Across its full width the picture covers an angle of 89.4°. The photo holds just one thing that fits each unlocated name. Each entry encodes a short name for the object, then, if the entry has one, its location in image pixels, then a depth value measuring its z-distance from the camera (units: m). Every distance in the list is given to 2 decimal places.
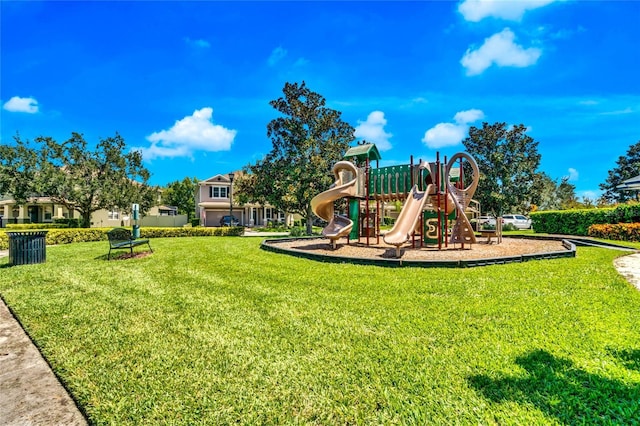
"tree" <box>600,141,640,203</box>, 47.62
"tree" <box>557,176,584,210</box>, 46.59
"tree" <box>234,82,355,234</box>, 23.89
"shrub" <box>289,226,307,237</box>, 23.23
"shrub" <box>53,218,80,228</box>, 28.68
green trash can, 10.24
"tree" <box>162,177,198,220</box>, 55.53
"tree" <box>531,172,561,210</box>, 33.38
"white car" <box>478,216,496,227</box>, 29.39
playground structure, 12.44
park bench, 11.35
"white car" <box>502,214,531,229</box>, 32.03
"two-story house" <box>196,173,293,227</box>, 41.09
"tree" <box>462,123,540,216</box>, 33.00
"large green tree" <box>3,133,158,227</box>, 22.02
